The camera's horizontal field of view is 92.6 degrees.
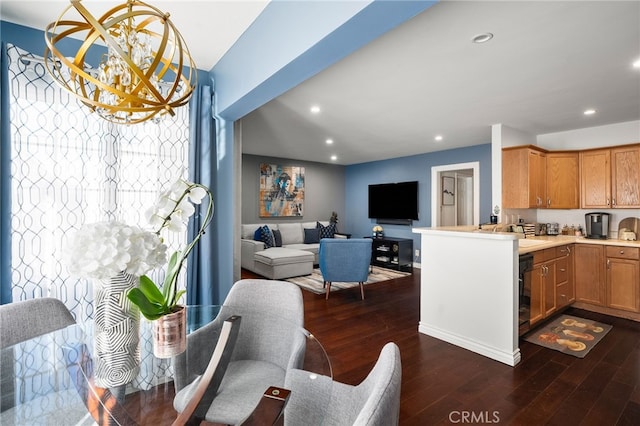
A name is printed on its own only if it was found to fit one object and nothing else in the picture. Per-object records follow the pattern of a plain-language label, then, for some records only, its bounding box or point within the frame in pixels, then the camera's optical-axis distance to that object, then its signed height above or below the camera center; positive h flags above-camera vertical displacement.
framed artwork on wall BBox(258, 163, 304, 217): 7.00 +0.53
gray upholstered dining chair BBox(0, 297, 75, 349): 1.45 -0.53
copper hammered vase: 1.18 -0.48
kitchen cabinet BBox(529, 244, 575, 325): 3.16 -0.80
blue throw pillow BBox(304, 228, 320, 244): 7.02 -0.54
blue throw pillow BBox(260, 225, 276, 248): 6.24 -0.49
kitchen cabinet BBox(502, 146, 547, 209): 4.08 +0.46
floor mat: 2.87 -1.27
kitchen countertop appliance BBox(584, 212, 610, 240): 4.15 -0.19
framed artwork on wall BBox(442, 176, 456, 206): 6.62 +0.48
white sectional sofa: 5.44 -0.75
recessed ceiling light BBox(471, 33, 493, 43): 2.09 +1.21
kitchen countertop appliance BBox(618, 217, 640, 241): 3.88 -0.23
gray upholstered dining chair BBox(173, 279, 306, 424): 1.13 -0.63
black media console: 6.30 -0.87
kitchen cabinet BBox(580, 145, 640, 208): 3.86 +0.45
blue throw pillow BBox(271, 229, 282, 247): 6.45 -0.53
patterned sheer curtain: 2.12 +0.28
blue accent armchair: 4.44 -0.69
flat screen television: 6.71 +0.26
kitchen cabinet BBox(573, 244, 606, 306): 3.82 -0.79
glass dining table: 1.02 -0.64
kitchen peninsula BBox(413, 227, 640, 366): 2.62 -0.74
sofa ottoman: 5.38 -0.91
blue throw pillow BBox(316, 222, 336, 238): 7.18 -0.41
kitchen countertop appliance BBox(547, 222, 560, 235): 4.63 -0.25
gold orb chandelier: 1.05 +0.59
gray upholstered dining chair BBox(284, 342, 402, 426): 0.83 -0.67
